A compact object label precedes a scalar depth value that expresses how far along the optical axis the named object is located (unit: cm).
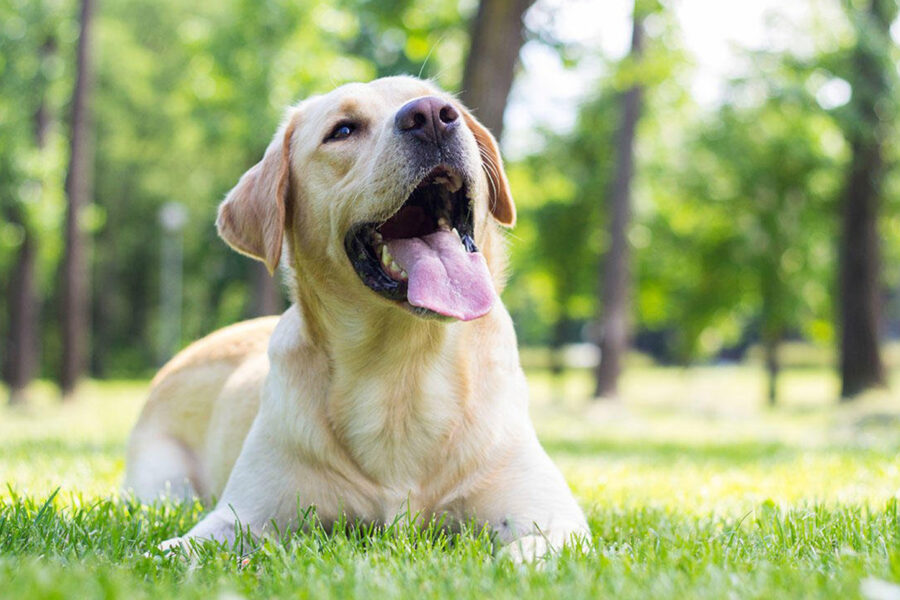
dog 317
